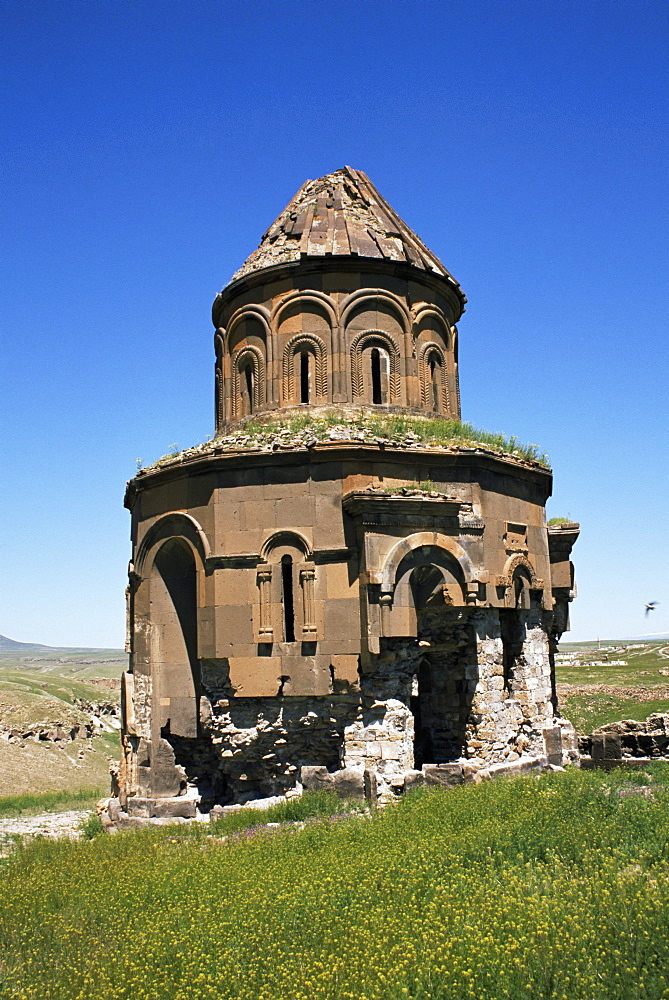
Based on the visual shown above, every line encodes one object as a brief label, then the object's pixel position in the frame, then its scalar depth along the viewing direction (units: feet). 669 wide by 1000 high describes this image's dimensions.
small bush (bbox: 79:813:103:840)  39.88
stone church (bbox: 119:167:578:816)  37.70
